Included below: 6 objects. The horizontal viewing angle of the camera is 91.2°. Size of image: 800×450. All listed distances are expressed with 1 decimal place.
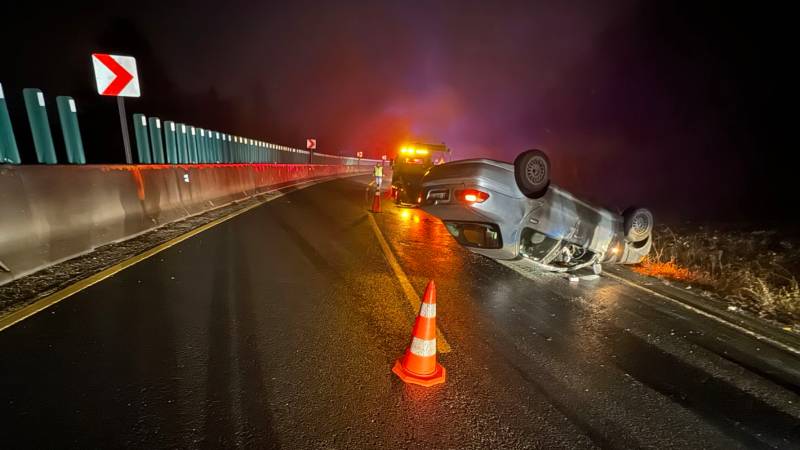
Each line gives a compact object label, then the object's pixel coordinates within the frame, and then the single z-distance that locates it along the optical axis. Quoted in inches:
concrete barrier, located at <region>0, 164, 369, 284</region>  179.3
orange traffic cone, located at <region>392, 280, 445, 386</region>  116.6
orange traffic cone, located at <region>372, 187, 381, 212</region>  475.1
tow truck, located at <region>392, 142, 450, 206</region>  671.8
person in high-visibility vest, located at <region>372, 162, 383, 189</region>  606.9
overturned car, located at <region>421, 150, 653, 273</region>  206.7
